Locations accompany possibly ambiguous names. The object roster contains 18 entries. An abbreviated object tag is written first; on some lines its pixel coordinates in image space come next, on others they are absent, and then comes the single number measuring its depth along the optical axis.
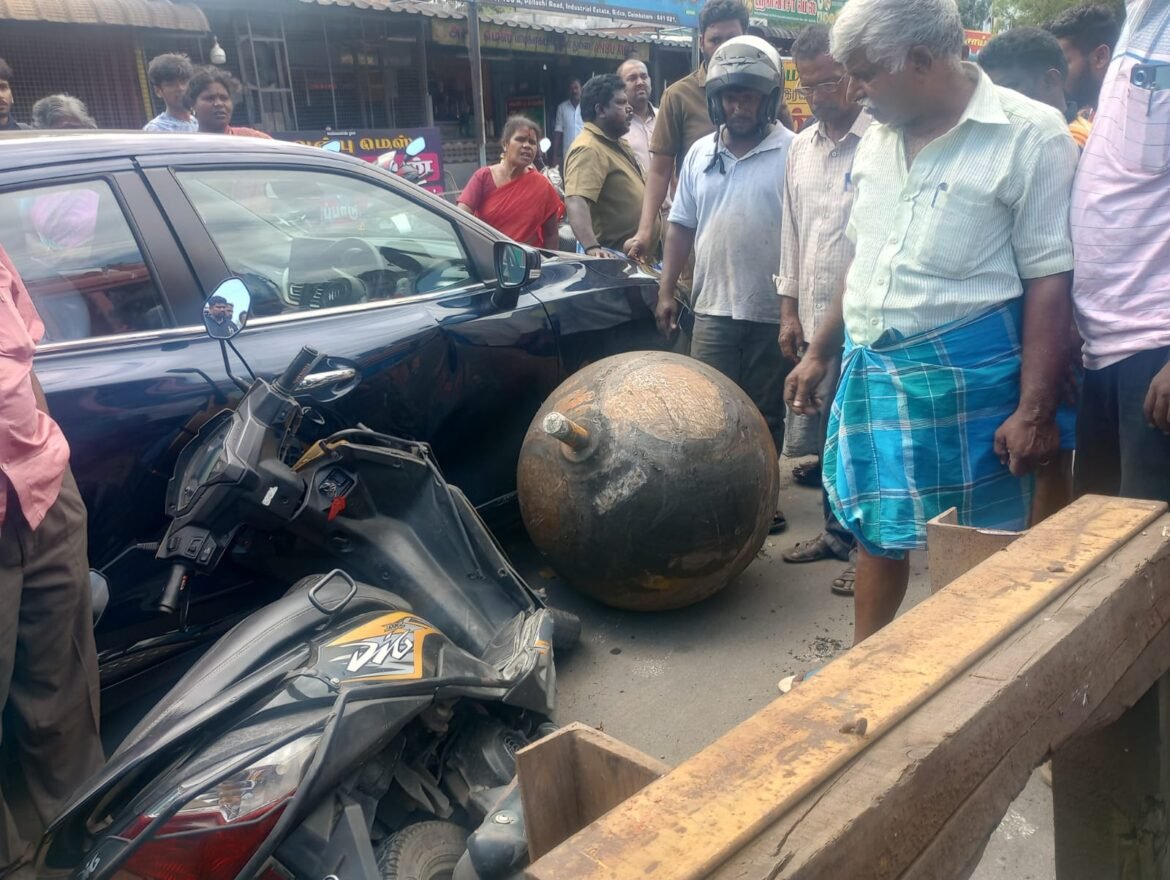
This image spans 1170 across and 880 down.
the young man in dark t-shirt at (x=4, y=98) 5.17
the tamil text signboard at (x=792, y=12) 15.57
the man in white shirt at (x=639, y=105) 6.39
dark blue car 2.54
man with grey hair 2.23
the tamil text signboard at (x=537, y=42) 11.50
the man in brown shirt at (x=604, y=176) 5.40
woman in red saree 5.57
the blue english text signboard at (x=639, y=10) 11.08
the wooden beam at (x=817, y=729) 0.88
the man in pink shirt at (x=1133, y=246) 2.04
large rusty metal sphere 3.20
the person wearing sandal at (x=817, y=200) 3.52
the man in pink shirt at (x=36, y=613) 2.07
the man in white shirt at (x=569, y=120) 11.22
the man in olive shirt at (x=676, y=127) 4.93
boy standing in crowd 5.71
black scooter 1.68
